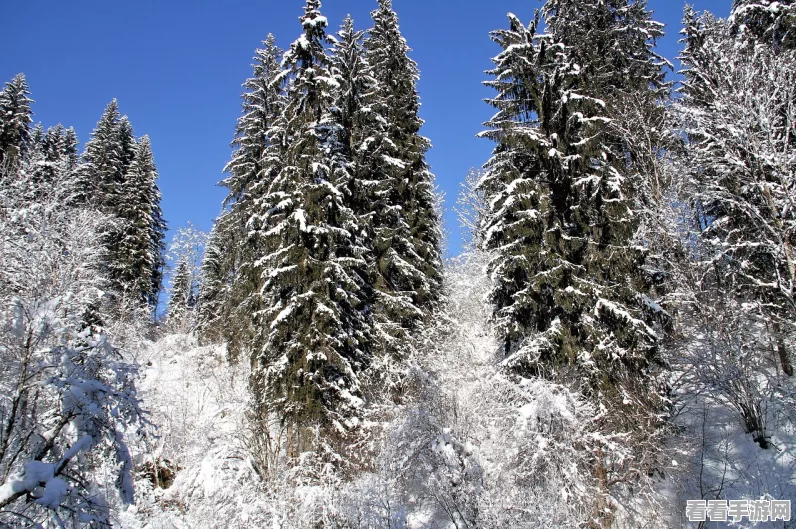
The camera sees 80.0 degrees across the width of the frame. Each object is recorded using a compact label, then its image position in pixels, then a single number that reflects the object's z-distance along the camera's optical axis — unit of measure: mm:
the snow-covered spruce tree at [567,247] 12688
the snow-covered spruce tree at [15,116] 33688
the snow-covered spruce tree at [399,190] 19109
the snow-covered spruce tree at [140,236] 32469
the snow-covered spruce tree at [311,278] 14578
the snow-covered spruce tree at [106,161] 33781
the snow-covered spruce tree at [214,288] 24453
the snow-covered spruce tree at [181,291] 39188
